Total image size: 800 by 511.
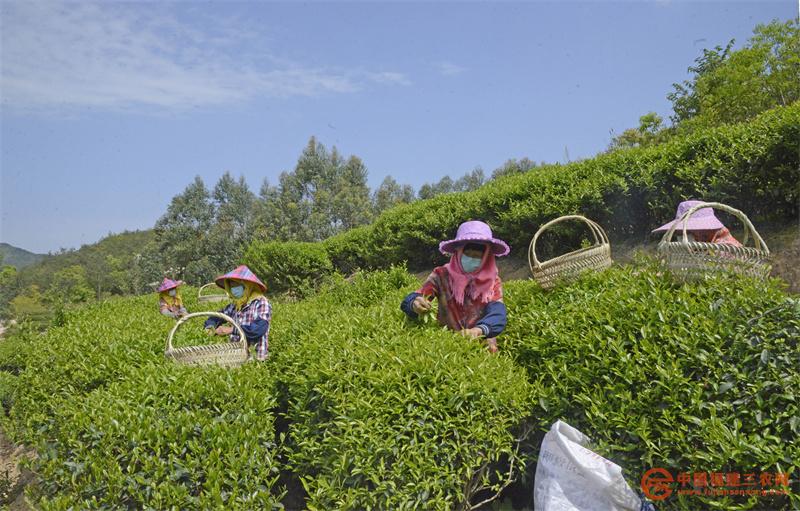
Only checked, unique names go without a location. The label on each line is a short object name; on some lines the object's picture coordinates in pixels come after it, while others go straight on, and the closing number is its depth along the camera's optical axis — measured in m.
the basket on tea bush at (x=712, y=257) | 3.10
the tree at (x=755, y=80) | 14.98
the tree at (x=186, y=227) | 27.56
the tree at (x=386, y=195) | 34.89
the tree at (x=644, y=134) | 19.34
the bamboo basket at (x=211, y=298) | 10.45
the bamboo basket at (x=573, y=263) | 4.00
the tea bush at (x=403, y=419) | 2.63
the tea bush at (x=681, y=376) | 2.40
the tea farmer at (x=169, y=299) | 8.64
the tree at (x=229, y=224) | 27.00
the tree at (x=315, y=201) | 25.47
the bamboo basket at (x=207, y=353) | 3.85
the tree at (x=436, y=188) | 44.86
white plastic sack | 2.53
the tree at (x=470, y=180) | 44.57
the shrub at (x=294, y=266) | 14.21
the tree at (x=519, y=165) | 38.86
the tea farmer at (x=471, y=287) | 3.75
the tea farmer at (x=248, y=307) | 4.58
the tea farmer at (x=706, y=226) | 4.30
